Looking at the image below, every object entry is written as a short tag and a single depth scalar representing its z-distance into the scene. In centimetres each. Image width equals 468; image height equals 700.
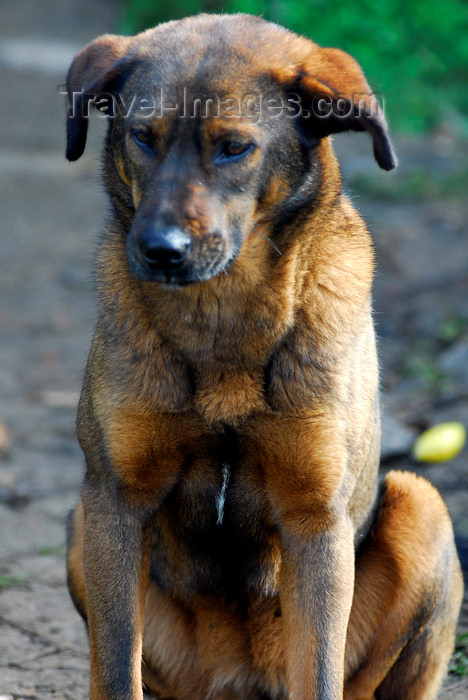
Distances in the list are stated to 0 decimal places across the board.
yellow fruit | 1032
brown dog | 550
